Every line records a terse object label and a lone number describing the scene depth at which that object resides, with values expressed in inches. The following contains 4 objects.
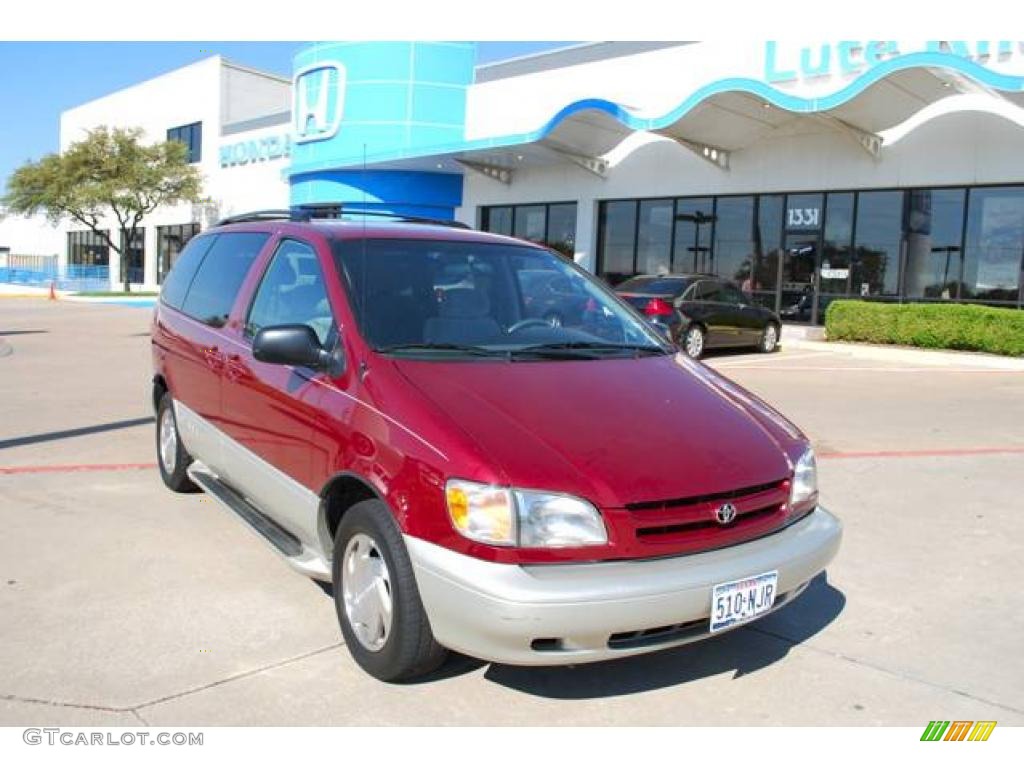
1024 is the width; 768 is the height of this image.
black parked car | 591.8
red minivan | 118.6
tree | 1473.9
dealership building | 676.7
